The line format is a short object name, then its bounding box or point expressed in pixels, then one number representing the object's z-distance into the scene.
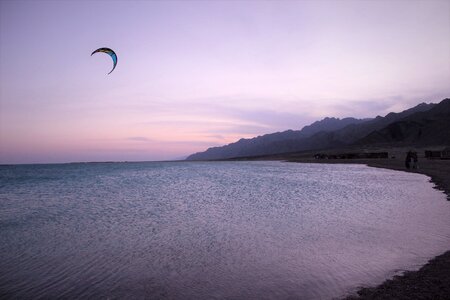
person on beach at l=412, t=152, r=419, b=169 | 49.27
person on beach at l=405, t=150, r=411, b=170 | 50.15
